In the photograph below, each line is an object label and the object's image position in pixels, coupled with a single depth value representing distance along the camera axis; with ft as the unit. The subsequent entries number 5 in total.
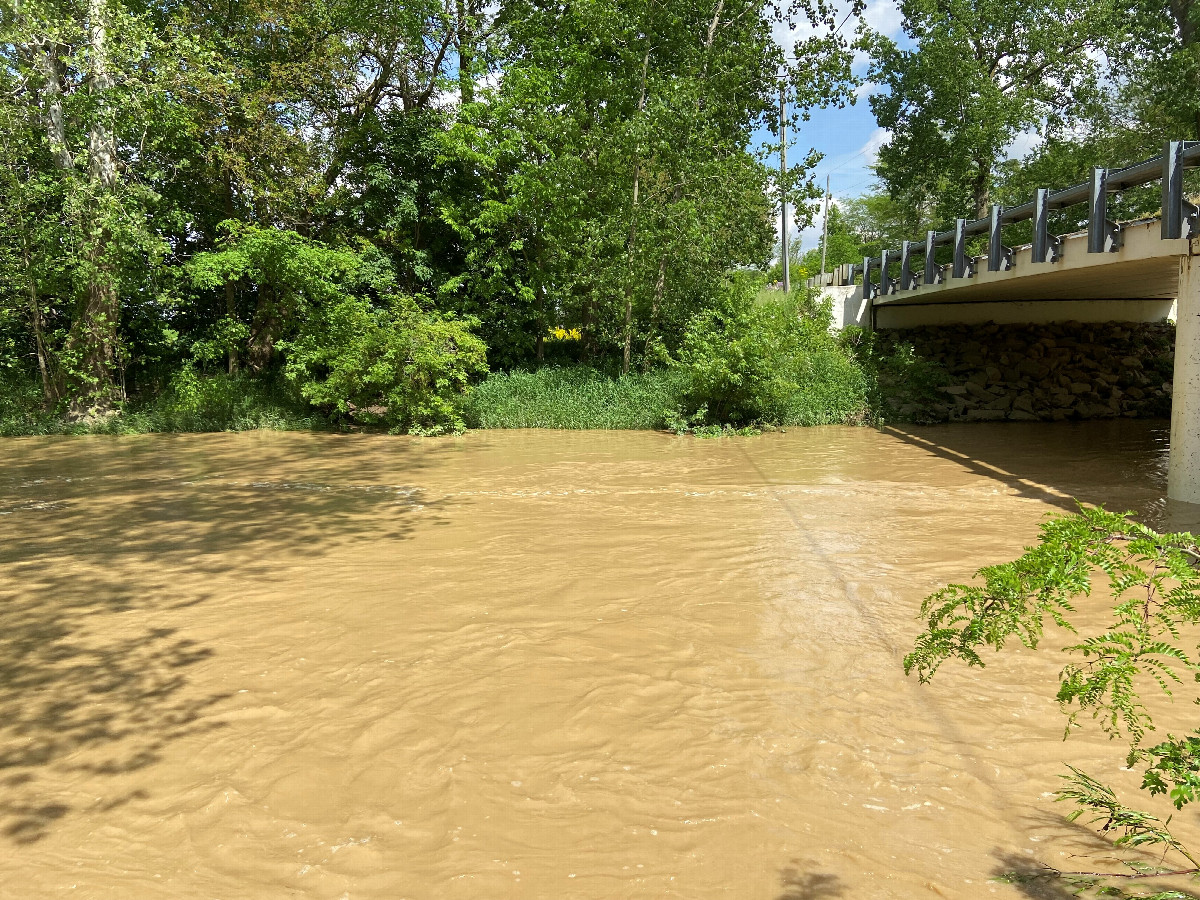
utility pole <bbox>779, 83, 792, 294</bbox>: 77.36
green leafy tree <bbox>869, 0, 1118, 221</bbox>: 88.17
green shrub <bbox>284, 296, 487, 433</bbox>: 60.64
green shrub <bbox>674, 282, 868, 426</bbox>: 59.98
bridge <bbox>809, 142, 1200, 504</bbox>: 32.27
